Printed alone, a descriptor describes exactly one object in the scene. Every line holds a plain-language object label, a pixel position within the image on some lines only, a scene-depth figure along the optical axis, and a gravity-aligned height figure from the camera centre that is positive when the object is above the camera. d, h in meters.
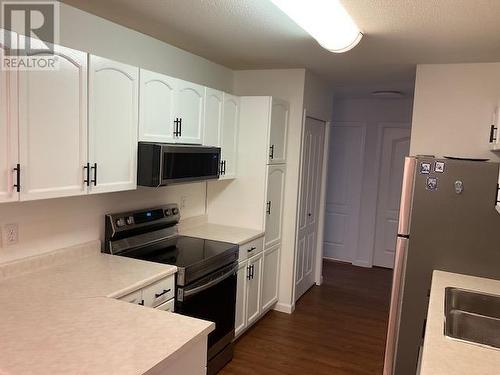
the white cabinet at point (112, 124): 2.17 +0.12
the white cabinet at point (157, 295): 2.14 -0.80
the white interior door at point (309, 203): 4.25 -0.50
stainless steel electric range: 2.59 -0.71
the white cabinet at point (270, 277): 3.79 -1.15
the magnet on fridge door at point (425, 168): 2.73 -0.03
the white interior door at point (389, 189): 5.68 -0.38
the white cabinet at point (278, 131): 3.62 +0.21
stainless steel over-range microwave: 2.49 -0.09
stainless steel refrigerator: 2.63 -0.47
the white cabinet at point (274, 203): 3.72 -0.45
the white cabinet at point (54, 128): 1.82 +0.07
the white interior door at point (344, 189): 5.90 -0.45
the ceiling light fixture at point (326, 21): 1.89 +0.68
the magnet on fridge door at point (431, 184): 2.71 -0.13
